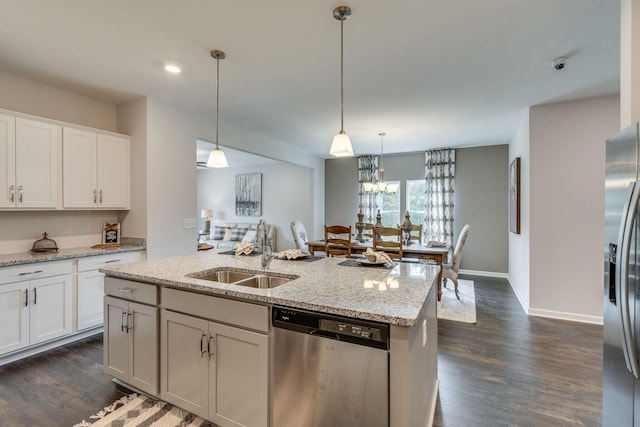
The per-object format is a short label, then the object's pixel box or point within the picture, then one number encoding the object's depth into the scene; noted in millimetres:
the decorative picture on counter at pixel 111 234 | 3662
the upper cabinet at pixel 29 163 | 2764
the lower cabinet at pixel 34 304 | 2594
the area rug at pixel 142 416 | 1904
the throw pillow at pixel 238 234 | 7895
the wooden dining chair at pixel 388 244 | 4270
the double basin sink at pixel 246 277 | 2089
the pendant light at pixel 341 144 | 2205
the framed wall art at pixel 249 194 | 8016
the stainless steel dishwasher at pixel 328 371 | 1303
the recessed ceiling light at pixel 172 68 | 2775
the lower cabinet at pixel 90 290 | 3061
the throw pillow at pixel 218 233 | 8219
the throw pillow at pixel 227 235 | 8008
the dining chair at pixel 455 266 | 4367
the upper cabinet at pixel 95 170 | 3203
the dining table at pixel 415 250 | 4293
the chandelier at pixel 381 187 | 5406
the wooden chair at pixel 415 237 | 5336
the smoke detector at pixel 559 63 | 2631
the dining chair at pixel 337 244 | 4574
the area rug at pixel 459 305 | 3756
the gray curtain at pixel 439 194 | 6277
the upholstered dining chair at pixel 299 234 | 5450
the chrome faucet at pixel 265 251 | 2193
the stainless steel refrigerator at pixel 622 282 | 1271
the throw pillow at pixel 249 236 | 7533
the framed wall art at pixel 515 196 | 4547
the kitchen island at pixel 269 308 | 1288
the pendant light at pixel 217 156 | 2555
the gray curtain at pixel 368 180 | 7047
